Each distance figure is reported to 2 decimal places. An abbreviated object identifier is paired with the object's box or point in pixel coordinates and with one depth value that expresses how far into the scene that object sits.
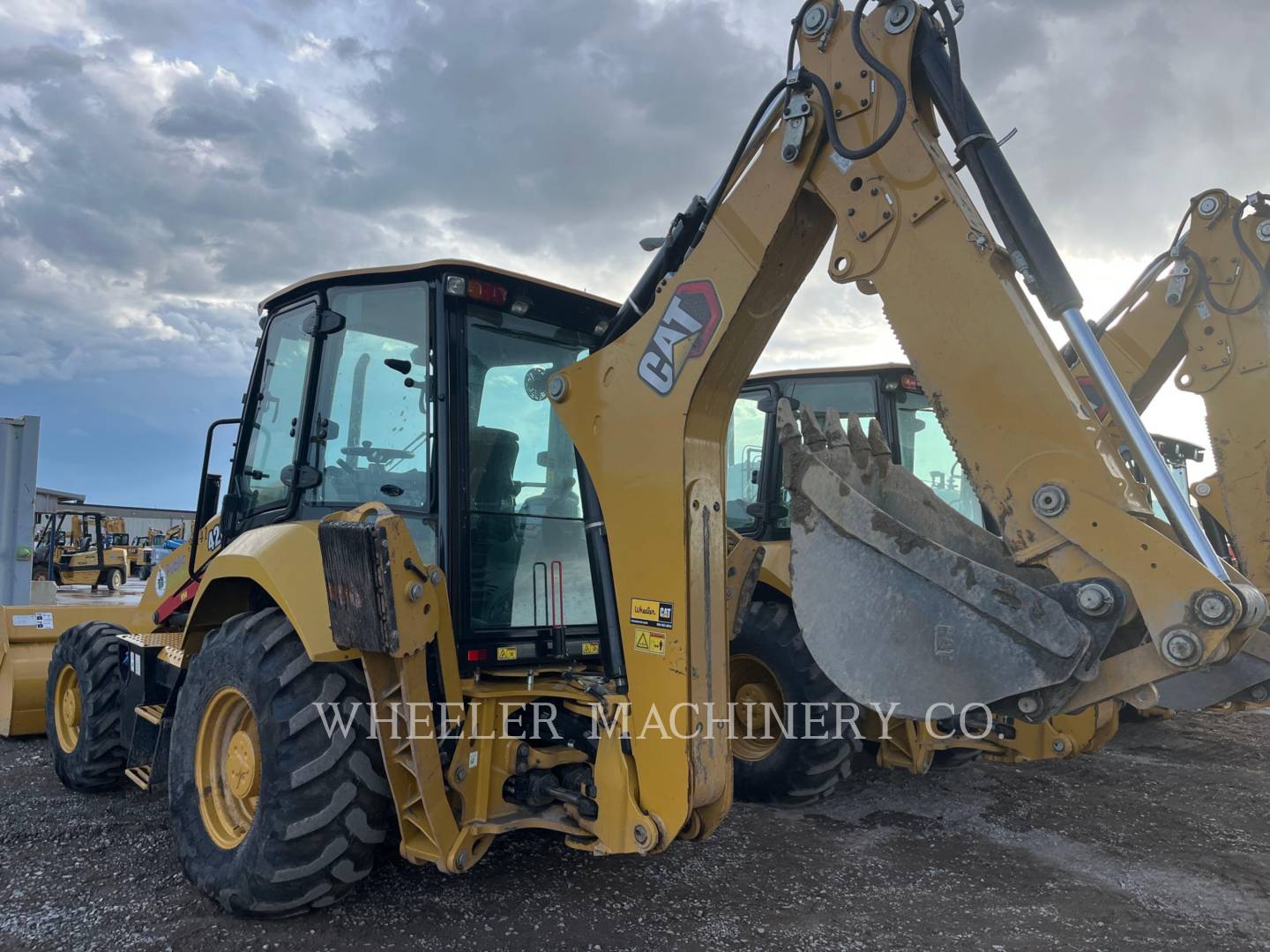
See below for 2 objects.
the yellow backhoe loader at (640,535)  2.29
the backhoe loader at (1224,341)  5.14
